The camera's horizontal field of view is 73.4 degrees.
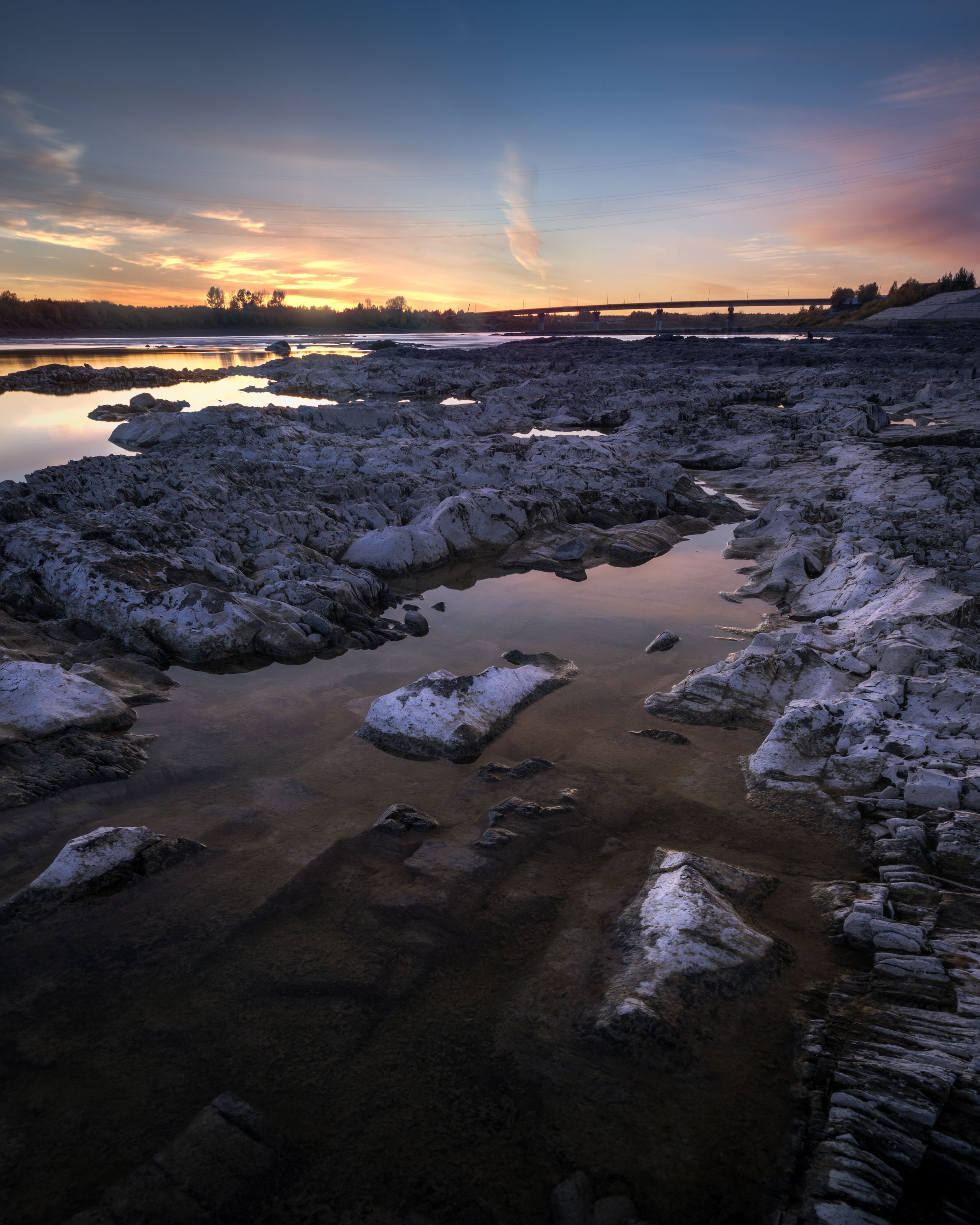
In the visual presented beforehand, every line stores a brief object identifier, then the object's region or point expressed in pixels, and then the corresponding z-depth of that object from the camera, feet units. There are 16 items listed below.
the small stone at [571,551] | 26.23
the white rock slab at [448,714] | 13.76
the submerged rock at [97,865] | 9.46
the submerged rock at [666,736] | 14.05
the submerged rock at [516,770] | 12.90
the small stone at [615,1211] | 5.92
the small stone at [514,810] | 11.57
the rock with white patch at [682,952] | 7.69
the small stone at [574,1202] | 5.96
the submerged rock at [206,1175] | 5.95
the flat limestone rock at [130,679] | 15.56
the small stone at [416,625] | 20.03
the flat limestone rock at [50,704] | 12.85
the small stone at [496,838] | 10.89
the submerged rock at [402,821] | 11.23
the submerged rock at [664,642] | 18.56
